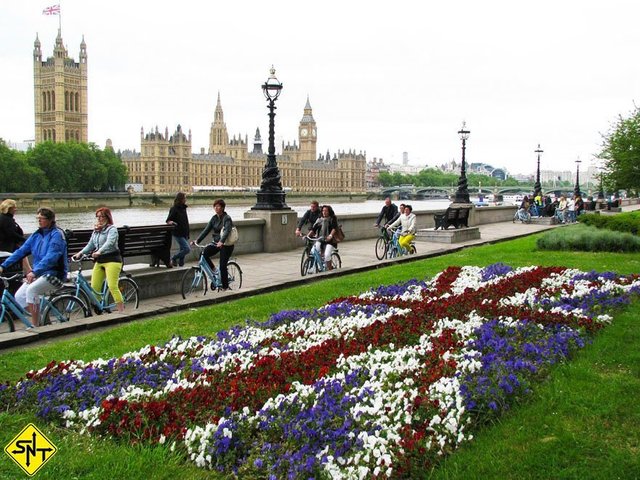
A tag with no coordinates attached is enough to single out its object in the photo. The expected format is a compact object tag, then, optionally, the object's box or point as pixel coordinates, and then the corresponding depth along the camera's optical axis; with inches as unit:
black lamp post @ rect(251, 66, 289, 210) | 746.2
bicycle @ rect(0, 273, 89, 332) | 331.9
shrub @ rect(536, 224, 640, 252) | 657.6
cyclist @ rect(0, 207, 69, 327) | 340.8
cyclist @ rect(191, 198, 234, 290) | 460.1
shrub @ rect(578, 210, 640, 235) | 767.3
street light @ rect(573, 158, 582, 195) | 2413.9
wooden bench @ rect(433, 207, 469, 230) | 952.9
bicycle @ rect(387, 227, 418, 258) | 678.5
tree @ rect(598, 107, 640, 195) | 1131.3
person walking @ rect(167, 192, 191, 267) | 550.6
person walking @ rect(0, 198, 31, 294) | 390.9
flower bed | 174.2
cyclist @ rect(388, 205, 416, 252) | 668.7
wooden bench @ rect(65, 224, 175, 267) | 427.2
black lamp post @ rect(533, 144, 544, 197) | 1875.2
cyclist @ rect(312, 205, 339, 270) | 550.1
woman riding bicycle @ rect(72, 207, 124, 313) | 377.7
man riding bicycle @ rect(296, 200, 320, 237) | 606.6
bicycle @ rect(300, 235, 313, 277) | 549.1
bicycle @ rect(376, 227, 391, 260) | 688.9
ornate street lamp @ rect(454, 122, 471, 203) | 1334.9
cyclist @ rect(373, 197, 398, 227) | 733.3
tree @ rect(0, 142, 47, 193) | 3312.0
